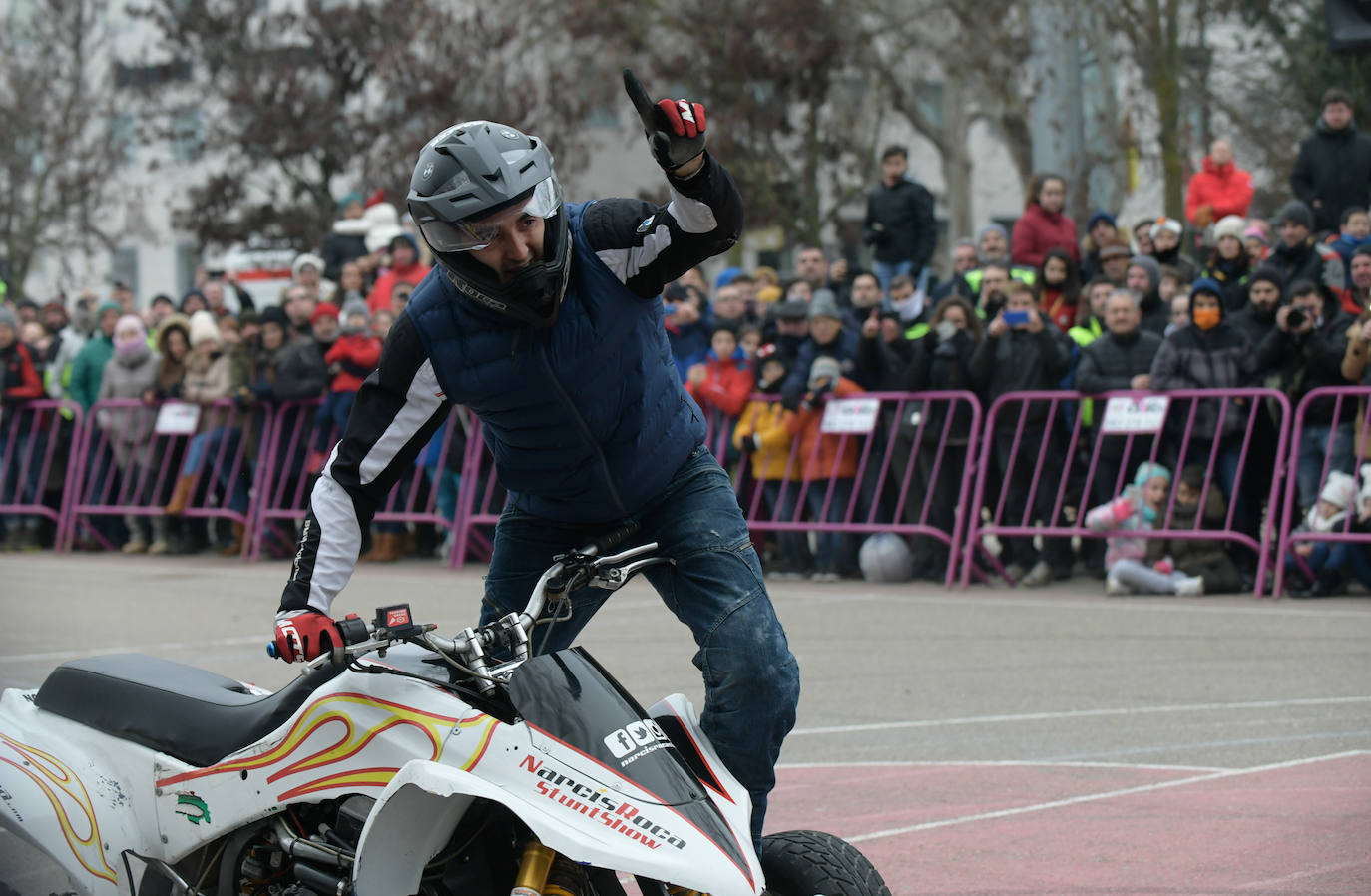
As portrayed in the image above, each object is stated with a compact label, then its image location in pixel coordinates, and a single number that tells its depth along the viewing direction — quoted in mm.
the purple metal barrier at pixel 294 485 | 14828
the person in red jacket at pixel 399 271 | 15891
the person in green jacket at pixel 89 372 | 17016
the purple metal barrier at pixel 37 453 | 16984
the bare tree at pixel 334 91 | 26984
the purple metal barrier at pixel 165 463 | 15914
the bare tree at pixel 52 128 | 33719
